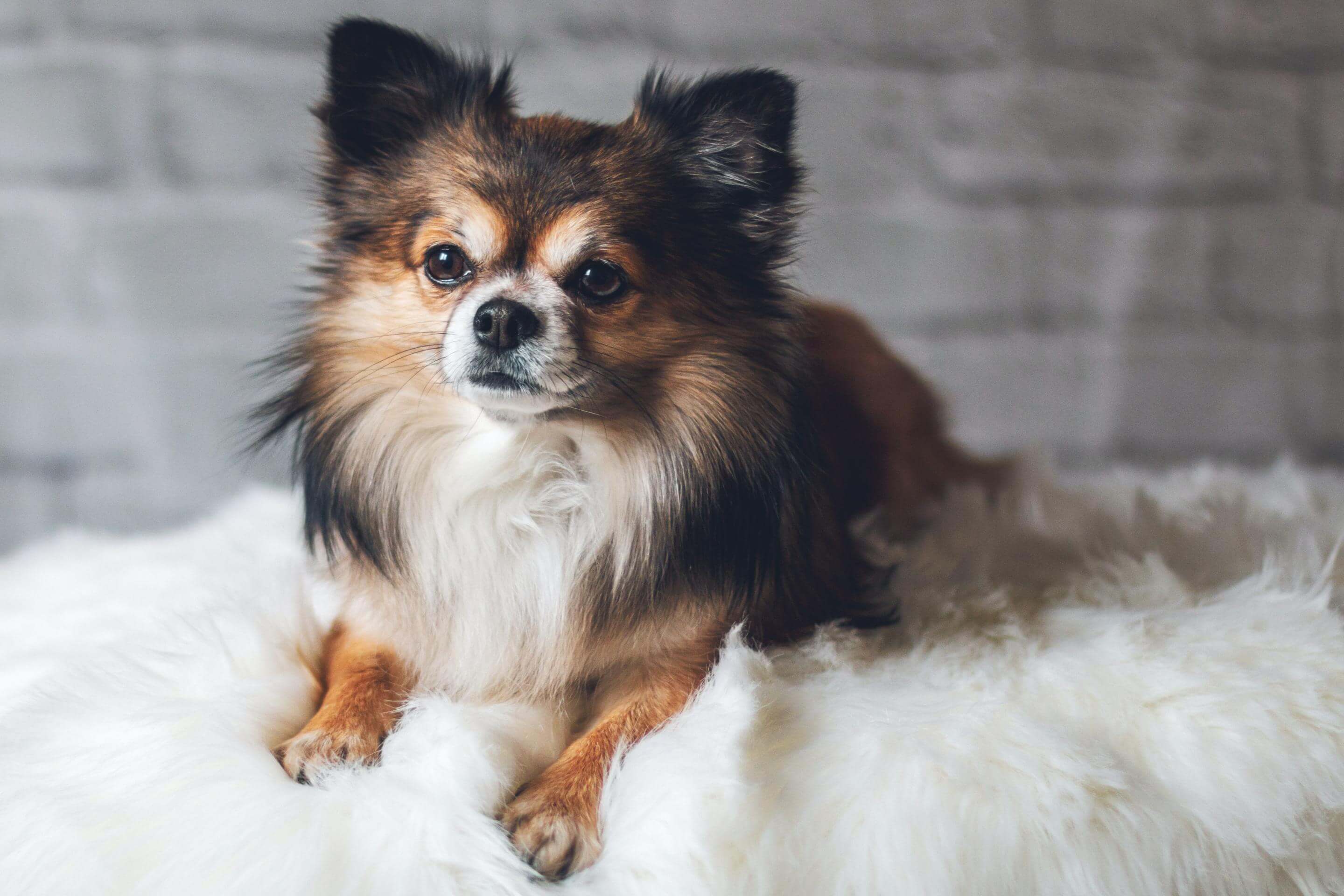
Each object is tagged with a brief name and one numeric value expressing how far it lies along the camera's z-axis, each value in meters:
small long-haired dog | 0.52
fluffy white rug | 0.45
